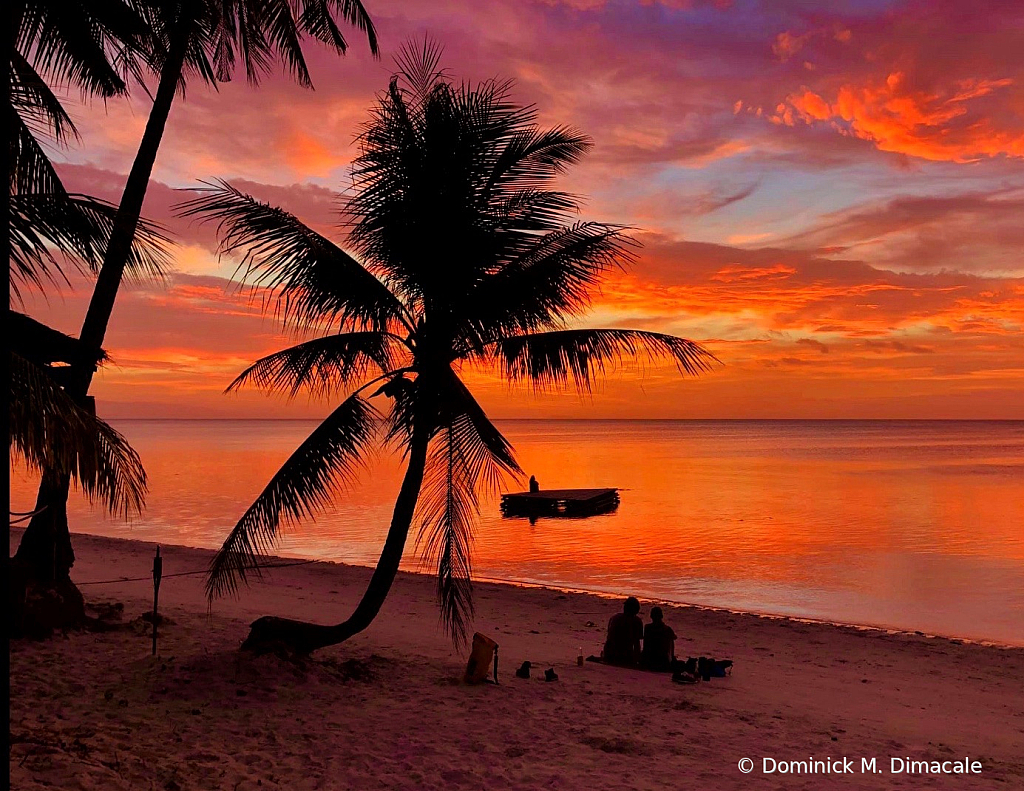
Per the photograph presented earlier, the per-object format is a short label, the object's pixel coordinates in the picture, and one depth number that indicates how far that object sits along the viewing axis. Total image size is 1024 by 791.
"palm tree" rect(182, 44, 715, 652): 8.95
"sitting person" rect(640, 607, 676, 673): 11.21
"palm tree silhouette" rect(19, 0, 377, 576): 10.57
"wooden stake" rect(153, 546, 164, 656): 10.45
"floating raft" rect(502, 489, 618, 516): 43.09
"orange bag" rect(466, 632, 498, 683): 9.84
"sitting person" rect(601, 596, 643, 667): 11.41
